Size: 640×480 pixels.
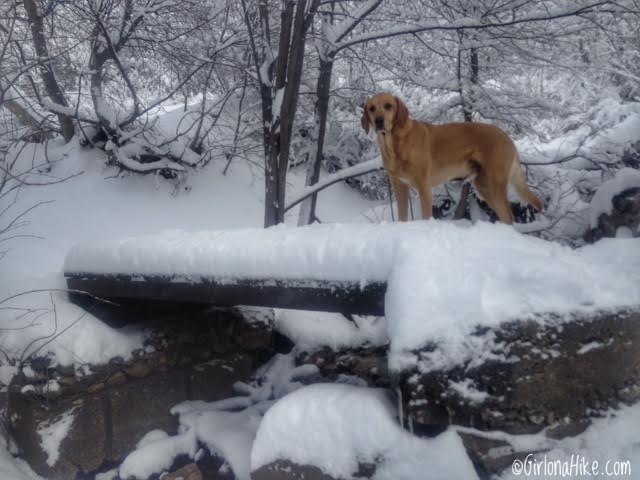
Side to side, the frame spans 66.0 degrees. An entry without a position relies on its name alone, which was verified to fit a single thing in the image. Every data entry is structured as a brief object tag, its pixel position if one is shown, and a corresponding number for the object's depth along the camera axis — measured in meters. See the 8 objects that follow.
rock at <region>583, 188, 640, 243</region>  4.07
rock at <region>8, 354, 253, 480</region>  2.94
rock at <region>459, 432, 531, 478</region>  1.68
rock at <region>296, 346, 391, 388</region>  3.48
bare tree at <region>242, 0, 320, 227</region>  4.17
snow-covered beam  2.26
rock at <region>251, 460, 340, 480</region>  1.94
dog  3.26
